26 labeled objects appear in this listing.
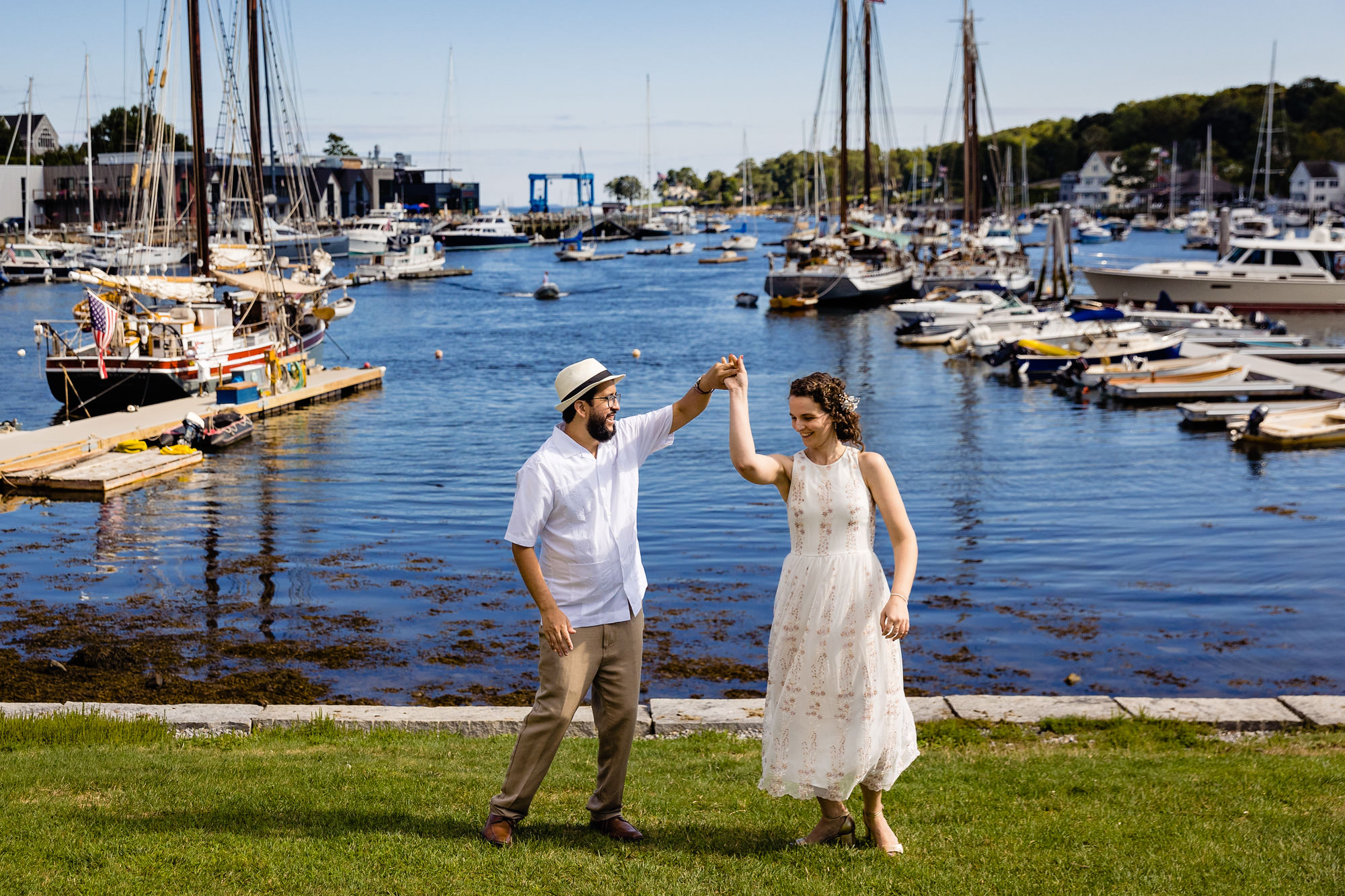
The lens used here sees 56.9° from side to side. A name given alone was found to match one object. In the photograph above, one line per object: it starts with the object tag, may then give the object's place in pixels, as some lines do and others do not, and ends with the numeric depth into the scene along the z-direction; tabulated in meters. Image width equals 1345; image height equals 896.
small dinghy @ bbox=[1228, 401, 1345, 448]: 25.58
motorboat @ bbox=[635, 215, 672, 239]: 169.00
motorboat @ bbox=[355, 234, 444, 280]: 94.31
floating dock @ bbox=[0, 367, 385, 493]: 20.64
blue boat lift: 189.62
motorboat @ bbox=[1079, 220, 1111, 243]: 149.12
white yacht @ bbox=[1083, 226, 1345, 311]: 53.50
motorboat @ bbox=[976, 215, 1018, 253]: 74.81
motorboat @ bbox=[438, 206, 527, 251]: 135.38
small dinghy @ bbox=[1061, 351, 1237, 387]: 33.69
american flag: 27.00
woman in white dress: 5.14
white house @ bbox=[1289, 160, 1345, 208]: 168.25
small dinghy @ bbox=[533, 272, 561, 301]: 78.31
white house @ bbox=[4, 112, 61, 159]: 134.75
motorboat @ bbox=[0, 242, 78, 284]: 82.81
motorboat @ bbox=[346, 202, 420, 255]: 117.62
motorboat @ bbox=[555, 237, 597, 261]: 119.94
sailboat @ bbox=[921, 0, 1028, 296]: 59.41
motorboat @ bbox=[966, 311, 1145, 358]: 39.38
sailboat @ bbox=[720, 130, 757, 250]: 136.38
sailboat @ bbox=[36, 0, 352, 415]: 28.39
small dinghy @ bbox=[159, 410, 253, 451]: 24.47
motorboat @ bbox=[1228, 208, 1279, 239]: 109.06
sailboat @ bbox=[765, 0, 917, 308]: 63.50
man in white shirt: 5.33
